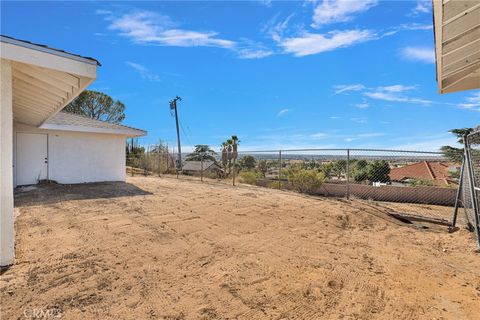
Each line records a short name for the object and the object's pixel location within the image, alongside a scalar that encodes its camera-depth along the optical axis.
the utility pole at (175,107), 29.44
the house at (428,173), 12.29
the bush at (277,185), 12.31
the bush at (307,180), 11.27
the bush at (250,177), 13.90
